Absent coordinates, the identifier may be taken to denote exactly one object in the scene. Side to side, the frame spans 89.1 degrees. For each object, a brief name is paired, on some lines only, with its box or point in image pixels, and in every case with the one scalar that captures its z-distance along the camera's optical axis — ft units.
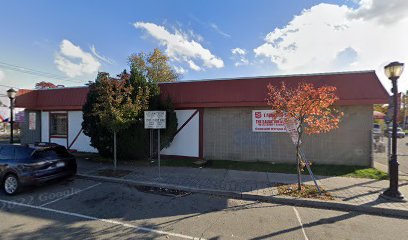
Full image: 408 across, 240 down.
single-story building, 30.66
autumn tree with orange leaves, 20.33
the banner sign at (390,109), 21.97
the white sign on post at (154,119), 25.98
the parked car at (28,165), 20.35
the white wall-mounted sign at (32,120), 48.03
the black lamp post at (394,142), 19.30
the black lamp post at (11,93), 37.03
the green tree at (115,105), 26.63
